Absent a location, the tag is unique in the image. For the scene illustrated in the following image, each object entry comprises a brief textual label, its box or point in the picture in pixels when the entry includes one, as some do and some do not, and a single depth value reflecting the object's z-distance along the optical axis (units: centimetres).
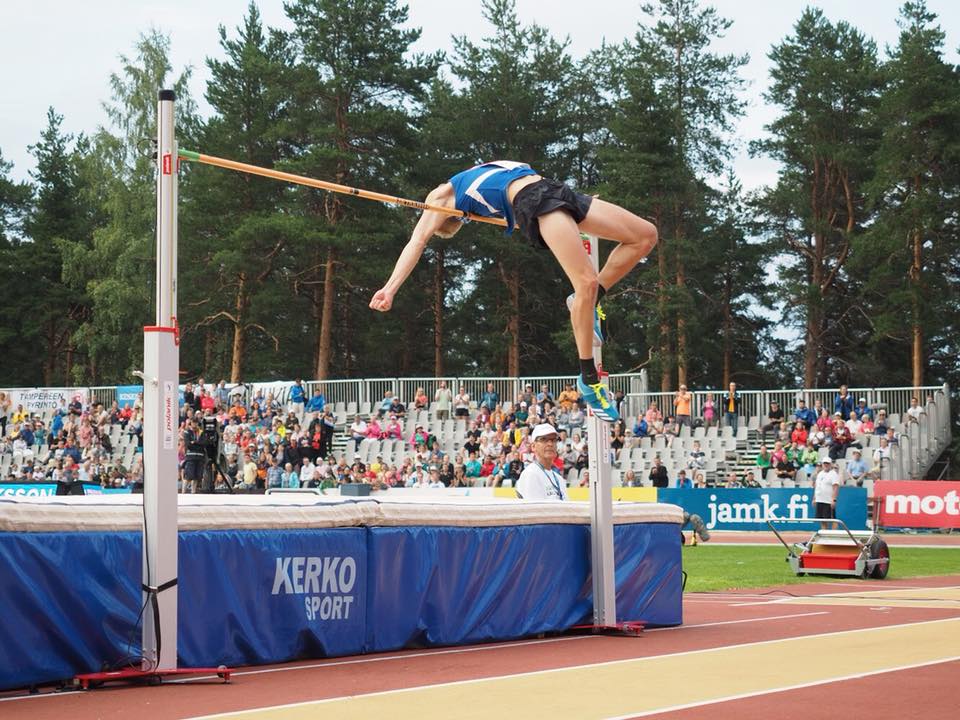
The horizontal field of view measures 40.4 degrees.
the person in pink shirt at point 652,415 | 2831
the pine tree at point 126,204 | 4709
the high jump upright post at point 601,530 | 916
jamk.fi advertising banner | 2341
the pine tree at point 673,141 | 3975
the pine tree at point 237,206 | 4547
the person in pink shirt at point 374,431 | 3072
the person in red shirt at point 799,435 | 2611
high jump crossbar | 711
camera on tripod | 1994
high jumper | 677
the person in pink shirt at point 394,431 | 3055
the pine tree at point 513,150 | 4322
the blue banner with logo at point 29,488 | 2558
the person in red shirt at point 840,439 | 2567
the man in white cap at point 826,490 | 2238
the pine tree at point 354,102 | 3950
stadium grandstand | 2608
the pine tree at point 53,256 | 5566
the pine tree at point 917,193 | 3706
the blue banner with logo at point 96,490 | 2561
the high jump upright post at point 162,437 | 657
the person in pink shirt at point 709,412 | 2839
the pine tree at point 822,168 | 4131
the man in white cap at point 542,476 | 945
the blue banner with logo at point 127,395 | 3522
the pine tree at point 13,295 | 5581
